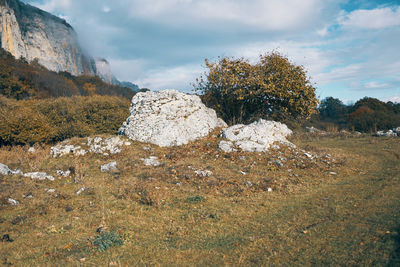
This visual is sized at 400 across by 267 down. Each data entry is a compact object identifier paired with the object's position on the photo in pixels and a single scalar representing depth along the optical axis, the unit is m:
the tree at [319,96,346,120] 73.72
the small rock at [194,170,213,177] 12.11
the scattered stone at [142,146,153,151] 16.59
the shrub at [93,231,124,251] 6.28
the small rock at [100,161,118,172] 13.56
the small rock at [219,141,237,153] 16.05
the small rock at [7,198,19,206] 9.01
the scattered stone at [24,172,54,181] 11.95
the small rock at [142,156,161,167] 14.32
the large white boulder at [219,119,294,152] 16.23
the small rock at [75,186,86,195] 10.30
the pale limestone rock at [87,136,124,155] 16.58
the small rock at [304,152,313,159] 15.23
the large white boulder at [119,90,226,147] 18.20
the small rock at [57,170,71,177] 12.76
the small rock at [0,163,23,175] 12.21
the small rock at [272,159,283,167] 13.83
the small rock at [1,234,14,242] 6.74
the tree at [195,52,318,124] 20.88
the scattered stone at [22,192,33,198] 9.68
